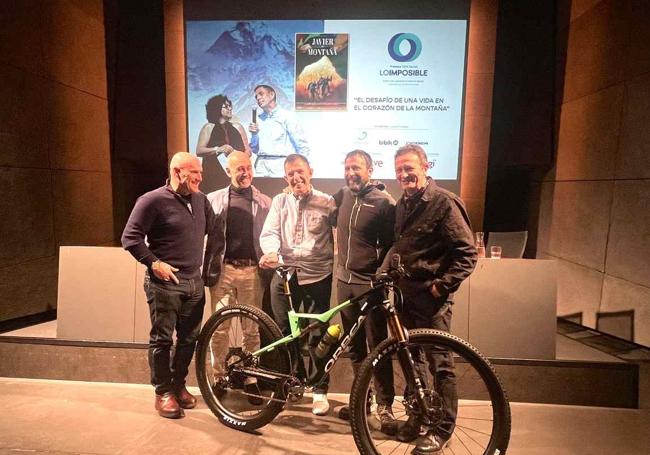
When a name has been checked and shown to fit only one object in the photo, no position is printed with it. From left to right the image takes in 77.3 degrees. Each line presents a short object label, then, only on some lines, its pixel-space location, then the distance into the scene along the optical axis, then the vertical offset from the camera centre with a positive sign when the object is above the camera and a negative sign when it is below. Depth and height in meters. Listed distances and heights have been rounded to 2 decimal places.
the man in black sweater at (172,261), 2.75 -0.64
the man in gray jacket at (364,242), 2.79 -0.48
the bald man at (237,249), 3.16 -0.62
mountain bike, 2.22 -1.30
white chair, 4.71 -0.76
